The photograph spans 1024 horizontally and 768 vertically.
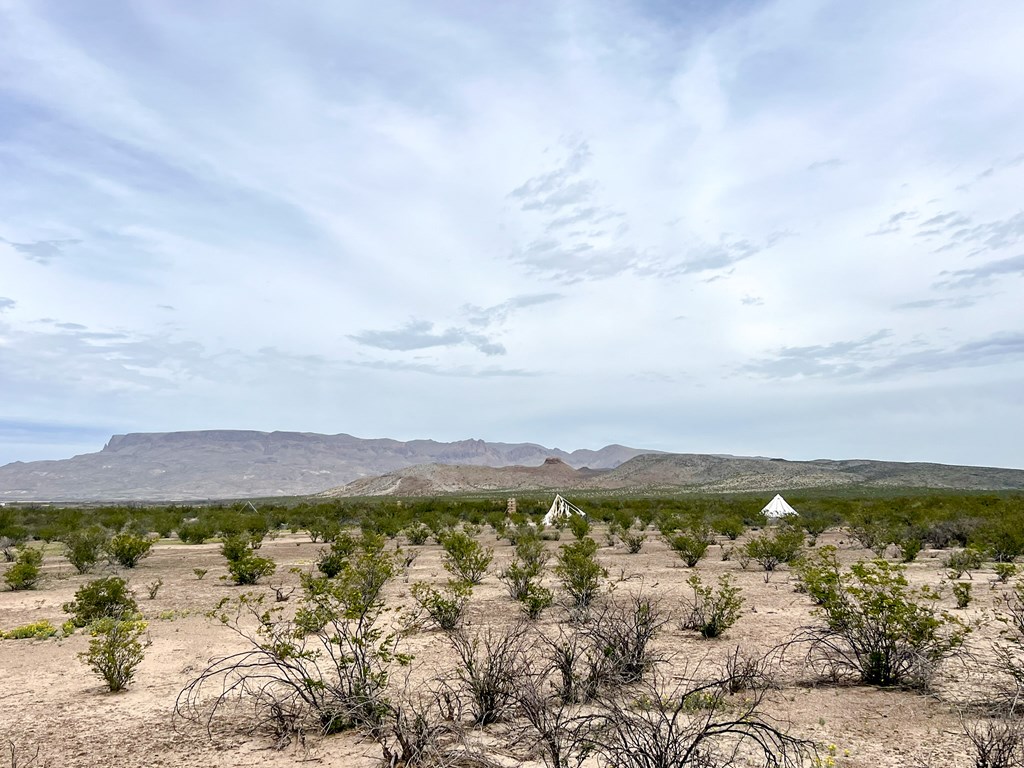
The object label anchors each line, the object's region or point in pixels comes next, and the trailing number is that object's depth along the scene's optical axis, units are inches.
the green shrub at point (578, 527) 945.4
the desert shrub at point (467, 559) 614.5
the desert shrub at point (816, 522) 1134.8
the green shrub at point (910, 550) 711.7
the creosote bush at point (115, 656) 307.2
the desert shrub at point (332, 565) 681.0
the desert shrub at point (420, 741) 211.3
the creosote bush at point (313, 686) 248.1
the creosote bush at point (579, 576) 484.6
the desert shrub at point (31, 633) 430.5
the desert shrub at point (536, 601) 421.1
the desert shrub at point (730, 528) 1082.7
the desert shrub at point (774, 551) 691.7
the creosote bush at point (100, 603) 446.3
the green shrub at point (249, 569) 633.0
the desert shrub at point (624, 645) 286.6
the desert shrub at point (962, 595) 420.0
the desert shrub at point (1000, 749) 179.5
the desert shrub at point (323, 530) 1117.7
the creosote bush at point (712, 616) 395.9
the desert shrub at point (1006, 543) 680.4
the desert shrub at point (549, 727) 187.7
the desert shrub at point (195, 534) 1130.7
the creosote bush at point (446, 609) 411.8
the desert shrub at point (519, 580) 520.4
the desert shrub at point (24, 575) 619.2
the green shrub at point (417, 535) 1079.6
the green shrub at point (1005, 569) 389.5
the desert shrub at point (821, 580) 322.0
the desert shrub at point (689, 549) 727.7
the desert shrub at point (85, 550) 747.4
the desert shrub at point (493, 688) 252.7
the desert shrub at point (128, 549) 774.5
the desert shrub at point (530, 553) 566.9
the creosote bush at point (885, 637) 289.6
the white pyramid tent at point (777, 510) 1472.7
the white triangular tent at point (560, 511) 1378.0
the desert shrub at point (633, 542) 888.9
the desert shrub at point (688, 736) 165.0
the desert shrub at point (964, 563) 621.1
